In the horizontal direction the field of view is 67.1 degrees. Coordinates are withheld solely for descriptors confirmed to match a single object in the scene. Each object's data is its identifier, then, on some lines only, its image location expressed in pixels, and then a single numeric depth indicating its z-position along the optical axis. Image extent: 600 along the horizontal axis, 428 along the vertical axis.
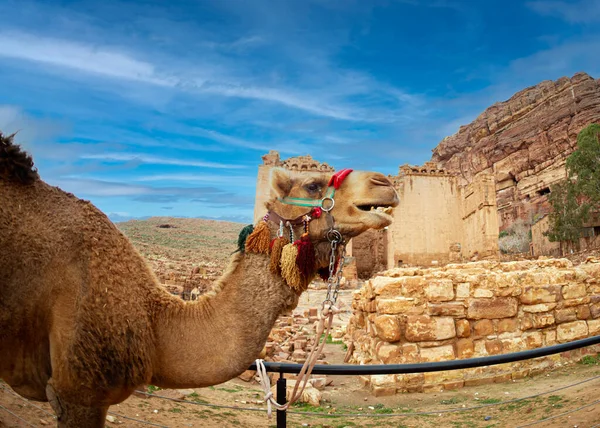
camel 2.32
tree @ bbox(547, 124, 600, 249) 33.12
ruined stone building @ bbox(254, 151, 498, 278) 29.55
